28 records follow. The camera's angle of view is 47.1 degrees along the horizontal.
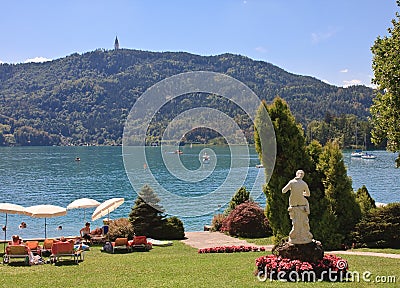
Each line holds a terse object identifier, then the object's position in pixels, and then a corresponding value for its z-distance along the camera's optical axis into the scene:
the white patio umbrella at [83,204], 22.52
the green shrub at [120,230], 22.17
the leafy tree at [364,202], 19.62
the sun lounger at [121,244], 18.62
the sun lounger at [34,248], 17.09
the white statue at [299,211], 11.50
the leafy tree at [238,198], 27.66
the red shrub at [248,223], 23.56
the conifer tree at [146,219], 23.09
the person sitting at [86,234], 21.80
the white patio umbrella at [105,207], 21.53
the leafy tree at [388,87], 17.58
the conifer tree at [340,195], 19.00
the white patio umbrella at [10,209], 18.54
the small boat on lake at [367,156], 122.12
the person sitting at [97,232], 22.72
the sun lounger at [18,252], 15.48
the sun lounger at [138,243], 19.25
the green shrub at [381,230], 18.27
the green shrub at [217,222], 26.74
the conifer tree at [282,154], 19.19
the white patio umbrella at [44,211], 18.84
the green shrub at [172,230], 23.23
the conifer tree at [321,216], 18.58
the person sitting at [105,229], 22.44
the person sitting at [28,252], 15.58
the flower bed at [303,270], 11.17
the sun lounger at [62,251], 15.68
